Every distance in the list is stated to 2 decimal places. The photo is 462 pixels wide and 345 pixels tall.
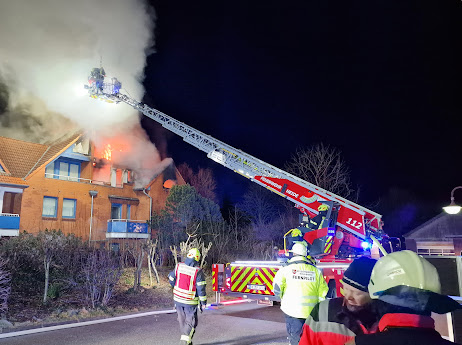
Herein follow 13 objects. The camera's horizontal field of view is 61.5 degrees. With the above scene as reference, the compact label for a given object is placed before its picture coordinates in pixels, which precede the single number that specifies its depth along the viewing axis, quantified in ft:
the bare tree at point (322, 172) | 75.92
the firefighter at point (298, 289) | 15.74
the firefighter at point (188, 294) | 19.76
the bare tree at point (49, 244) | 32.69
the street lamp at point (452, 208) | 35.85
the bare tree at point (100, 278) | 32.32
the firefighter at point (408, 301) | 4.69
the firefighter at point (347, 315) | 6.25
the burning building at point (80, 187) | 65.21
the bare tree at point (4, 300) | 26.87
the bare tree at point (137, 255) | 39.63
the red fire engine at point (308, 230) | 29.45
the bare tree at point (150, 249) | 43.43
